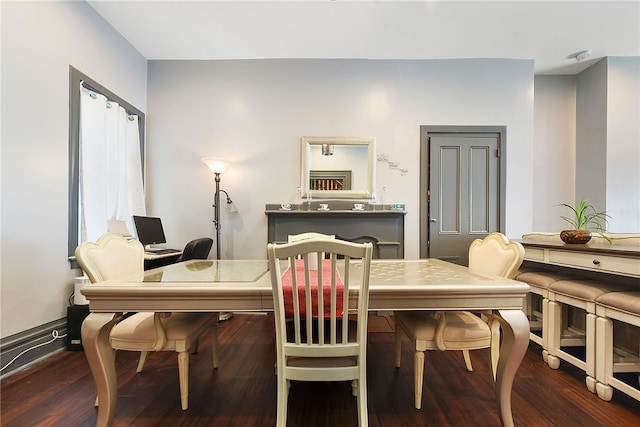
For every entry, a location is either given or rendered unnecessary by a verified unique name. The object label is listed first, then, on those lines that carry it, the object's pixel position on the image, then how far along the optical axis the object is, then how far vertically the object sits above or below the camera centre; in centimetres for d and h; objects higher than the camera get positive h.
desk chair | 264 -37
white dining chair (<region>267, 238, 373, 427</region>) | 111 -47
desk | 264 -48
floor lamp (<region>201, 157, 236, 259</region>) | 321 +27
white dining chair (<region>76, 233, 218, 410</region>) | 149 -64
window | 243 +39
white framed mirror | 353 +55
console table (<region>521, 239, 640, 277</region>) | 156 -27
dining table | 126 -41
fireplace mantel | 340 -17
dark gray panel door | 354 +29
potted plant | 200 -14
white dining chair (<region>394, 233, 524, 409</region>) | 152 -63
